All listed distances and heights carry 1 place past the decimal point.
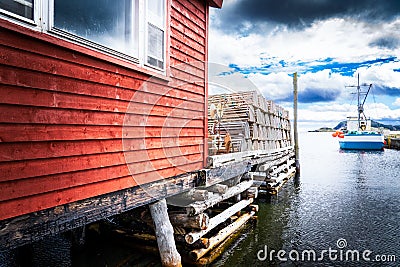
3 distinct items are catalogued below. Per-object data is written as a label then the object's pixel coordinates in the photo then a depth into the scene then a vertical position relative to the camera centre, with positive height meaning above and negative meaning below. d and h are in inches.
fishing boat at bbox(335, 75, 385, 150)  1825.8 -13.8
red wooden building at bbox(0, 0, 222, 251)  117.1 +13.1
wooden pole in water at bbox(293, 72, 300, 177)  775.1 +22.4
